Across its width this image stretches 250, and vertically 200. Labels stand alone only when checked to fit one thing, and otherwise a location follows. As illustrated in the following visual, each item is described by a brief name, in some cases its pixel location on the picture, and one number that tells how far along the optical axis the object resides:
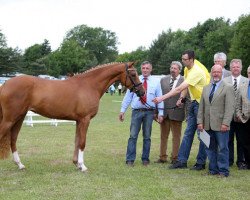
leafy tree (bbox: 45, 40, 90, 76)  97.31
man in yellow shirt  8.10
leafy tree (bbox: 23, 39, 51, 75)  95.50
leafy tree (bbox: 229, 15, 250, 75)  61.19
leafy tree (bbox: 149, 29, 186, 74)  76.88
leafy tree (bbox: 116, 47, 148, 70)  114.28
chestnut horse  7.80
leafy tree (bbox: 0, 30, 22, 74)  75.31
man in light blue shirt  8.87
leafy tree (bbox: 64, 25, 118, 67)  113.81
